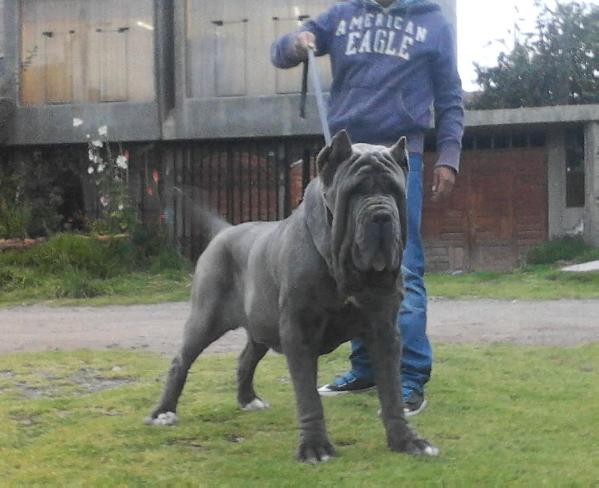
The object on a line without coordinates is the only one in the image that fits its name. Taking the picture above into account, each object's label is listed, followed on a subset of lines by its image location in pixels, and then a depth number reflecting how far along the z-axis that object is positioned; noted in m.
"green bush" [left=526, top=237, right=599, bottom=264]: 15.20
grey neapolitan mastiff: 3.41
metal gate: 15.93
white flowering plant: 14.99
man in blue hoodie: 4.73
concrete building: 15.62
